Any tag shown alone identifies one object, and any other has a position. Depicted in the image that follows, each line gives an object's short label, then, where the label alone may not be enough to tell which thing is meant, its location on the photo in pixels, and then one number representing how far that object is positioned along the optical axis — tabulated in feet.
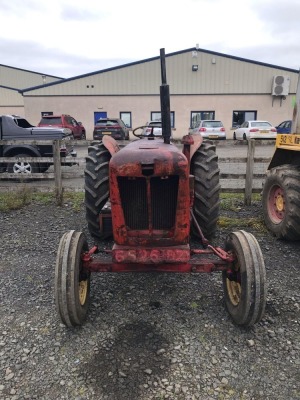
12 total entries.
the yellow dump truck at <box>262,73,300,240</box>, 15.84
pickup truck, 32.14
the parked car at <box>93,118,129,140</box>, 68.74
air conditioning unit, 89.30
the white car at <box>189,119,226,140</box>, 72.38
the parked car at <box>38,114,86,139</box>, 64.80
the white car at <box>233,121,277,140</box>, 71.26
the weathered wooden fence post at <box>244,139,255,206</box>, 23.02
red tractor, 9.83
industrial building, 91.30
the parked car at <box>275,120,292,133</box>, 75.77
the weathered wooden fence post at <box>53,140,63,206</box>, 24.64
